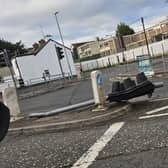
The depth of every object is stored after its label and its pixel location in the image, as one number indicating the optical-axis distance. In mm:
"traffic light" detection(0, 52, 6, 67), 12030
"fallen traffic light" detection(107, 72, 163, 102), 5970
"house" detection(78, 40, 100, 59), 79877
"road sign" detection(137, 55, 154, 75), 15505
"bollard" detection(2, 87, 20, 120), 7052
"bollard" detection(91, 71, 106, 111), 6103
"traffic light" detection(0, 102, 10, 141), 2486
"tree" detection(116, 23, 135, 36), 69669
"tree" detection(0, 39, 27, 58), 55778
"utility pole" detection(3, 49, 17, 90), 11337
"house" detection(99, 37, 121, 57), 66770
